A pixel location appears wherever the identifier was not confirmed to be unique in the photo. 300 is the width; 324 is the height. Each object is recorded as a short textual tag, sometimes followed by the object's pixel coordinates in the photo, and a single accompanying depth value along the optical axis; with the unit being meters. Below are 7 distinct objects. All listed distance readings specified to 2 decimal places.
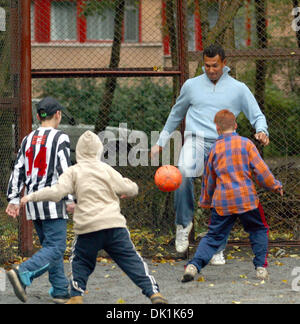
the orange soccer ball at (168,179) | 13.02
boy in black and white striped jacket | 11.12
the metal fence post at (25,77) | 14.72
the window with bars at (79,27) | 38.25
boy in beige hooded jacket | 10.37
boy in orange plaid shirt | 12.21
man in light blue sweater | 13.52
